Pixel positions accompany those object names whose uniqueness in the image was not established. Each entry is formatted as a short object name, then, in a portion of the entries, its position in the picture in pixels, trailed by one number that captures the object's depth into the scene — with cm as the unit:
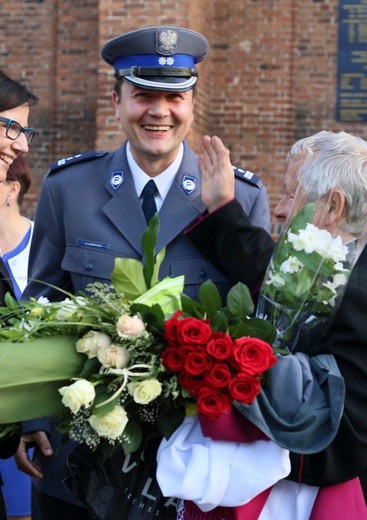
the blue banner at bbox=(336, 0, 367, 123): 1051
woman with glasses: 386
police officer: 348
